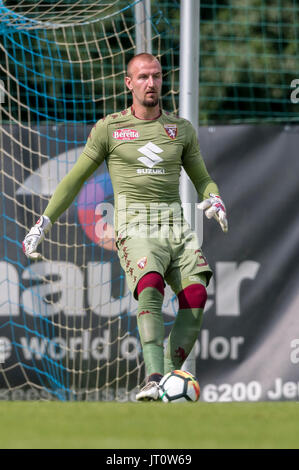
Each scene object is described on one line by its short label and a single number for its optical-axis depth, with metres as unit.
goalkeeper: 9.87
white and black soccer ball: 9.09
